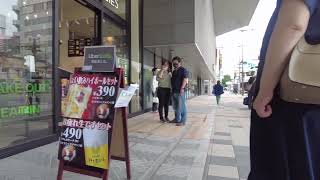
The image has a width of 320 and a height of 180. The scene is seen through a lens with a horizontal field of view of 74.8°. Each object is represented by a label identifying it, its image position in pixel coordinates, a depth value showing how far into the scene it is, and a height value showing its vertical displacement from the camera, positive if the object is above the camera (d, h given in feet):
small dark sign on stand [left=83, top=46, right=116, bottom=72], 6.64 +0.90
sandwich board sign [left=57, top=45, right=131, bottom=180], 6.28 -1.10
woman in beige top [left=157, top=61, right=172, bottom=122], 18.36 -0.37
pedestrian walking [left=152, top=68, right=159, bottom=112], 23.65 -1.15
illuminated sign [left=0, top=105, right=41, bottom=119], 9.54 -1.17
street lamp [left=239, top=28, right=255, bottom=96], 127.04 +23.31
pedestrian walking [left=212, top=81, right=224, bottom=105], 42.13 -0.82
